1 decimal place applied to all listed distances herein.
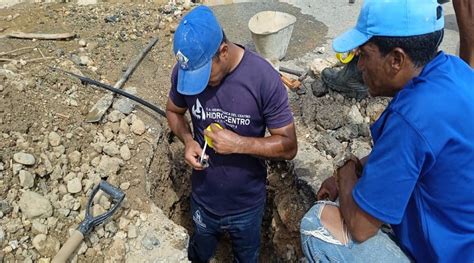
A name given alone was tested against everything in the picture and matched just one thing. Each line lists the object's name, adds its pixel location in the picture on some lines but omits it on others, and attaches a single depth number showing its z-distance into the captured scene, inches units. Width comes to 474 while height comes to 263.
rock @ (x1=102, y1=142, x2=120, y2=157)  149.0
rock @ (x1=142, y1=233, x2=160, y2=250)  130.3
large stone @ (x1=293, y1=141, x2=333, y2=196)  158.2
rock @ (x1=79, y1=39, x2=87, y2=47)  194.5
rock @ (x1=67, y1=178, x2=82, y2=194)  135.3
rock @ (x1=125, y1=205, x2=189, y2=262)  128.2
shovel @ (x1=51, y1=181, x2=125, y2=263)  118.0
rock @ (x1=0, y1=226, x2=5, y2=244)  118.7
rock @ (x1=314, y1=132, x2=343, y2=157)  168.9
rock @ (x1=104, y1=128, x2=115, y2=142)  152.9
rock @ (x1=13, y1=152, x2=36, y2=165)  132.3
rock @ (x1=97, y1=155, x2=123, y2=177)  143.0
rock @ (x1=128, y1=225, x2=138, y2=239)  131.3
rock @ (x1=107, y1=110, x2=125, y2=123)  159.2
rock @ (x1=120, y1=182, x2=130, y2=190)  141.7
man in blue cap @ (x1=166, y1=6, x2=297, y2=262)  105.9
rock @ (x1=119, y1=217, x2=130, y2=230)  132.6
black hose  166.9
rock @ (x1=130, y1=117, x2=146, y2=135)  159.5
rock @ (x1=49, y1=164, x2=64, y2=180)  136.1
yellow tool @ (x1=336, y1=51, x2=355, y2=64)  157.1
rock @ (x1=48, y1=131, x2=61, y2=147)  142.4
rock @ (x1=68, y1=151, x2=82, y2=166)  142.2
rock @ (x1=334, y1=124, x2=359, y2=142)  173.8
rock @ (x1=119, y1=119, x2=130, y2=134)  157.6
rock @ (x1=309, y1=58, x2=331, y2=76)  193.7
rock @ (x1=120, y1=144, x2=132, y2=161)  150.3
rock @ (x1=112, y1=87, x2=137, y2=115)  163.9
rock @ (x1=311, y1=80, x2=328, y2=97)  187.8
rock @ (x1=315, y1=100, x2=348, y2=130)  177.6
